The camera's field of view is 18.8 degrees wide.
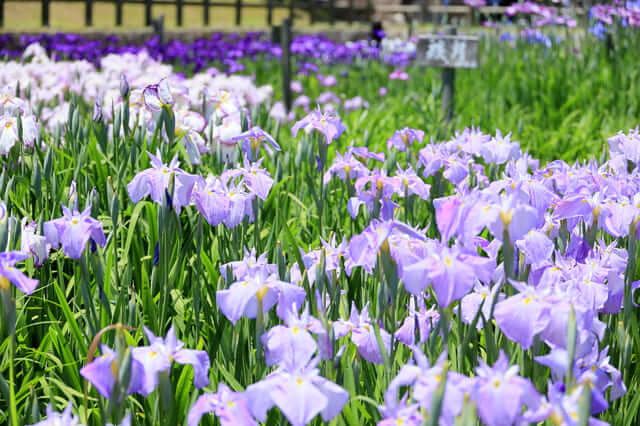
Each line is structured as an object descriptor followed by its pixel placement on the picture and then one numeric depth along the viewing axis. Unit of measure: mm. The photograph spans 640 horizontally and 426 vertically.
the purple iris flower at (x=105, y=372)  3211
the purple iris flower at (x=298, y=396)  3168
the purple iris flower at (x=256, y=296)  3466
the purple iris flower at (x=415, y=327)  3676
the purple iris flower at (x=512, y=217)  3365
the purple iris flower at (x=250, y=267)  3540
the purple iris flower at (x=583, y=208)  3792
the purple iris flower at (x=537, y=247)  3669
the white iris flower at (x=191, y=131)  4479
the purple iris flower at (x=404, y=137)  4817
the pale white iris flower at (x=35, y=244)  3932
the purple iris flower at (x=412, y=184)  4227
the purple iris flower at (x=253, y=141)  4318
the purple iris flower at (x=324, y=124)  4446
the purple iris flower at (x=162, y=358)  3295
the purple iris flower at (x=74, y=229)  3690
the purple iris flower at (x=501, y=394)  3122
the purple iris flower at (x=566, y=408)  3123
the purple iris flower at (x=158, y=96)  4351
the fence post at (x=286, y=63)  11995
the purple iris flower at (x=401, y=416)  3176
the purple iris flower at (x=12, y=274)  3342
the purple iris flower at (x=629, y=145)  4413
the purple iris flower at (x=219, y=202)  3853
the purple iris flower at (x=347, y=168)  4400
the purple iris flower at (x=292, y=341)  3301
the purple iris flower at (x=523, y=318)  3283
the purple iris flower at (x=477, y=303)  3600
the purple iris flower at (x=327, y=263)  3779
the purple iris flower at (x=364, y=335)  3565
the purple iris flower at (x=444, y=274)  3302
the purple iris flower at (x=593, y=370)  3241
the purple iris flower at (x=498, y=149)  4558
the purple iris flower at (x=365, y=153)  4522
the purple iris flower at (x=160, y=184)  3868
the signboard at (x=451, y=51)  7725
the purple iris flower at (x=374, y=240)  3473
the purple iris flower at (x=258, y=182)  4031
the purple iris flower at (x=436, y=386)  3115
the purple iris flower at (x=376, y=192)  4130
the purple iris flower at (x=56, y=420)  3189
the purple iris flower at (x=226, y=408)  3184
